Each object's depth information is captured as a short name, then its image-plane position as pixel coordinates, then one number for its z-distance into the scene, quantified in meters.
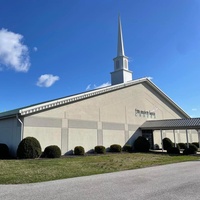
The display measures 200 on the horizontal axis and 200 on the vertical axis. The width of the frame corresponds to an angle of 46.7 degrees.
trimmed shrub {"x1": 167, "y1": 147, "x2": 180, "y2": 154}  22.48
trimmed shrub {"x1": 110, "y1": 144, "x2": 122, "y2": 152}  22.20
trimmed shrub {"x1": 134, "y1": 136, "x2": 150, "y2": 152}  24.20
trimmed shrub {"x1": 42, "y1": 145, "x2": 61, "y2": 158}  16.75
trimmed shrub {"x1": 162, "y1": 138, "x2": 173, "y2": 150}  25.84
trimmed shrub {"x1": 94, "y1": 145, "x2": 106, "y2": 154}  20.55
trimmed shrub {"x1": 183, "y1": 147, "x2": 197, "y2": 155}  21.64
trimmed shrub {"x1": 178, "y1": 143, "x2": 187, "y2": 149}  28.16
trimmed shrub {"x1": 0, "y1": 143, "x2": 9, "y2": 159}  16.89
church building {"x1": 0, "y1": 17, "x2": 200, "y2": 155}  18.05
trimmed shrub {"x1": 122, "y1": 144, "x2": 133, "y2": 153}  23.36
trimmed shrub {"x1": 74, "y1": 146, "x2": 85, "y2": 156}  18.98
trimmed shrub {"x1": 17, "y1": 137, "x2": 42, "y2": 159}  15.80
